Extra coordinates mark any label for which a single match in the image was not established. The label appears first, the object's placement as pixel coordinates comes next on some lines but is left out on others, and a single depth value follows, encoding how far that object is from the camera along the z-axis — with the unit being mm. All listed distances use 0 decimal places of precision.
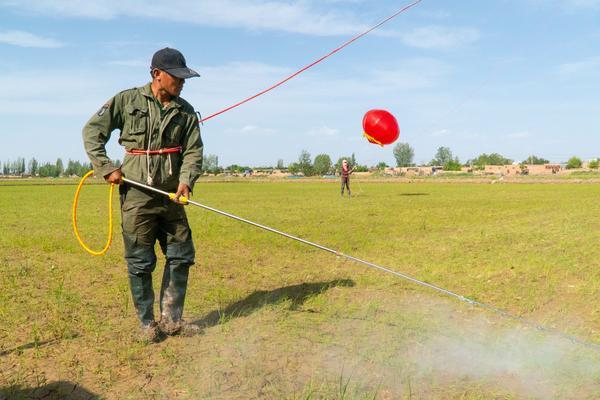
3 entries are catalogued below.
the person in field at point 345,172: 27609
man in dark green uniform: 4820
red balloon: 22281
